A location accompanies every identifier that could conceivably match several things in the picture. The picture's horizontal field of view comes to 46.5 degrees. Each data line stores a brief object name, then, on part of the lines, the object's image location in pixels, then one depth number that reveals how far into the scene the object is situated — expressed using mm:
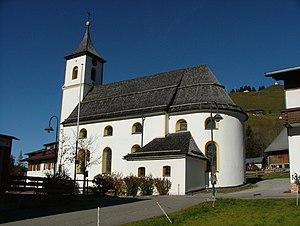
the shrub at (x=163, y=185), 29062
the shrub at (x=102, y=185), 29984
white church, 30828
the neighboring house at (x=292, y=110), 24516
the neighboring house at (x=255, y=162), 79500
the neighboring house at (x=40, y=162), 51781
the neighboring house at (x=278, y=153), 61844
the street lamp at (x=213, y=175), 21631
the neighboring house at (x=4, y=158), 19500
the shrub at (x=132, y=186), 29234
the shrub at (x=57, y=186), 22020
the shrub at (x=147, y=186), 29203
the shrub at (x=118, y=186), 29922
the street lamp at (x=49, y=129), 29484
